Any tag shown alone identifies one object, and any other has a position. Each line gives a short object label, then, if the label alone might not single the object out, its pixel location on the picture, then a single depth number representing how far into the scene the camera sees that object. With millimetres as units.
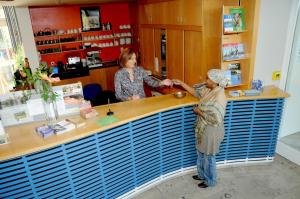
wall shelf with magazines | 3346
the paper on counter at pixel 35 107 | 2865
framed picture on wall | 6867
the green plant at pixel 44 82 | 2693
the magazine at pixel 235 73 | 3629
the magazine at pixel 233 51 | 3464
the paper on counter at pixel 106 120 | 2739
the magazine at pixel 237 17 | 3354
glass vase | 2904
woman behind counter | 3543
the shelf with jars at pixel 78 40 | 6609
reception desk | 2445
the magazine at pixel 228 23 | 3314
